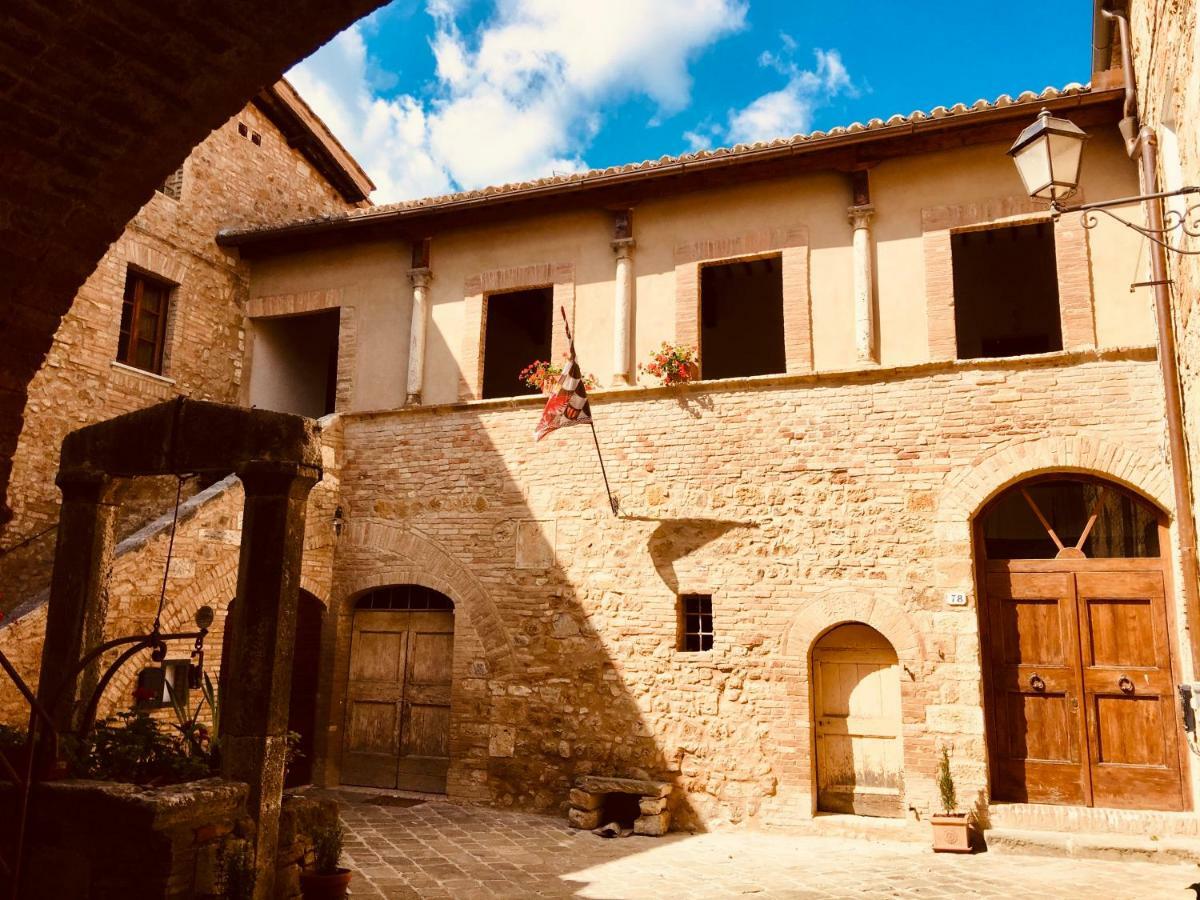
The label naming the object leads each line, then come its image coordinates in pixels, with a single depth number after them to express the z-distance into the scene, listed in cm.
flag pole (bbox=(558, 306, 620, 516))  977
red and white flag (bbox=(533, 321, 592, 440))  923
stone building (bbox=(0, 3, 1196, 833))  829
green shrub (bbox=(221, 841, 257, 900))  456
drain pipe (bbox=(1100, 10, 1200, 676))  738
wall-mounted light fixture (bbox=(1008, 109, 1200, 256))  530
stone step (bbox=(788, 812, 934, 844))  812
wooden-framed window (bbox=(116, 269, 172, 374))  1105
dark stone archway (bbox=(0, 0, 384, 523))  268
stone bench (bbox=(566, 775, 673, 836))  862
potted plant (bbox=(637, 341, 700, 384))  975
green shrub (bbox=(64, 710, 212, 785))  489
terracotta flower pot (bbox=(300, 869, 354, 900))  532
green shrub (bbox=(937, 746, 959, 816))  797
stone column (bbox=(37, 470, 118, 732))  574
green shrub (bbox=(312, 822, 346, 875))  545
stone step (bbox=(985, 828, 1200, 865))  728
